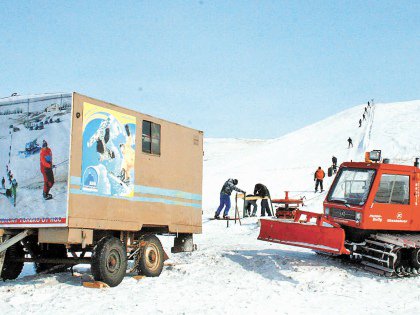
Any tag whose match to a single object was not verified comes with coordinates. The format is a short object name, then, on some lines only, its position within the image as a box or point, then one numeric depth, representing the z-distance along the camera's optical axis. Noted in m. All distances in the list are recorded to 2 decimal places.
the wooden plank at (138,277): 12.95
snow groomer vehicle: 13.64
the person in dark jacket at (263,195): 25.89
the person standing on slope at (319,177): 35.38
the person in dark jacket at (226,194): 24.69
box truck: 11.23
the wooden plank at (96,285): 11.46
